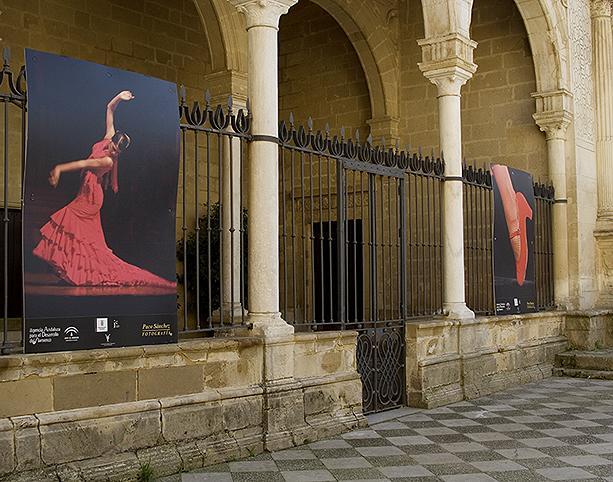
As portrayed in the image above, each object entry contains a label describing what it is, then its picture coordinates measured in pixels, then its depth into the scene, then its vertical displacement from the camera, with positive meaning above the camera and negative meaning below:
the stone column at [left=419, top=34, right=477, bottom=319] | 7.99 +1.40
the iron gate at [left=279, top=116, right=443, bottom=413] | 6.25 +0.29
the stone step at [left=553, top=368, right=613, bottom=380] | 9.28 -1.17
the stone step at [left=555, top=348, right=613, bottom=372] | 9.42 -1.03
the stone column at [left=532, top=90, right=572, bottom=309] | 10.23 +1.38
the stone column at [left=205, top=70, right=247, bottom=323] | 8.47 +1.51
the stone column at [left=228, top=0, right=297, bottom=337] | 5.59 +0.84
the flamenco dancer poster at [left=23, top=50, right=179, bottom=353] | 4.31 +0.48
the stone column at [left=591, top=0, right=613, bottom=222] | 10.94 +2.72
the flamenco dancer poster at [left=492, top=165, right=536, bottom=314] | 8.83 +0.47
